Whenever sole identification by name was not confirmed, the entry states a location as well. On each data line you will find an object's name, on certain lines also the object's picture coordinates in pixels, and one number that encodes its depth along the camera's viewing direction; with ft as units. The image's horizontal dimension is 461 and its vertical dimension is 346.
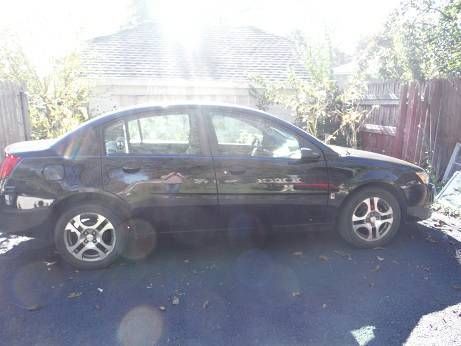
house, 36.14
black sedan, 11.78
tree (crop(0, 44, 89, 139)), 26.50
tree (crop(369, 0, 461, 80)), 25.11
